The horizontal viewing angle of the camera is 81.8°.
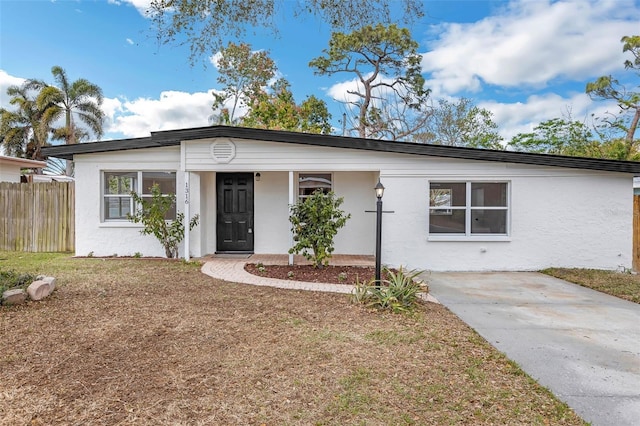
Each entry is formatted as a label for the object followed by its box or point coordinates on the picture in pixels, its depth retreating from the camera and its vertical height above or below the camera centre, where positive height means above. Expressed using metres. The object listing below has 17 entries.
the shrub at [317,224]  7.44 -0.24
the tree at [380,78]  19.42 +7.40
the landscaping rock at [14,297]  5.01 -1.19
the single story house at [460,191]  8.25 +0.50
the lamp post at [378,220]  5.75 -0.12
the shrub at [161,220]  8.59 -0.22
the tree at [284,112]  20.26 +5.84
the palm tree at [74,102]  24.73 +7.45
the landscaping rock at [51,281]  5.57 -1.08
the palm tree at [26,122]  24.09 +5.84
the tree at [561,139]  17.97 +3.86
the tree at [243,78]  23.81 +8.77
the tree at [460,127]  21.23 +5.11
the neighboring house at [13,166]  14.04 +1.77
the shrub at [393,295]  5.23 -1.21
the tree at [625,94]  17.52 +5.83
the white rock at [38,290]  5.24 -1.14
